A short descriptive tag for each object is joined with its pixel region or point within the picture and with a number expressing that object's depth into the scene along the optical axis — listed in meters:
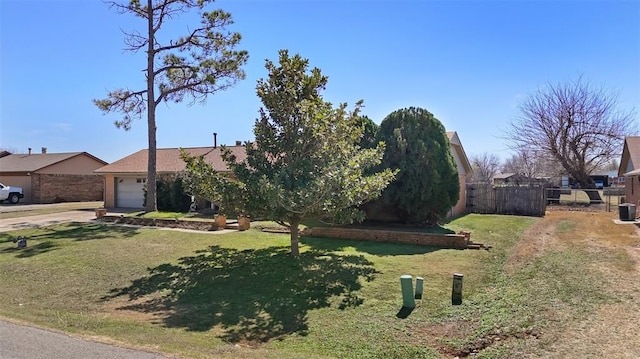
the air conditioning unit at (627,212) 17.48
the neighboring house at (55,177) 32.22
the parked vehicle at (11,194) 30.25
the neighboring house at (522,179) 31.51
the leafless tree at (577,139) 29.30
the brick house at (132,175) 25.23
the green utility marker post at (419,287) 7.75
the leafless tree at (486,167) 52.75
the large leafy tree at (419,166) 15.16
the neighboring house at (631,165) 20.58
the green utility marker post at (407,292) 7.24
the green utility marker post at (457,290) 7.51
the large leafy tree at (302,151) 9.51
